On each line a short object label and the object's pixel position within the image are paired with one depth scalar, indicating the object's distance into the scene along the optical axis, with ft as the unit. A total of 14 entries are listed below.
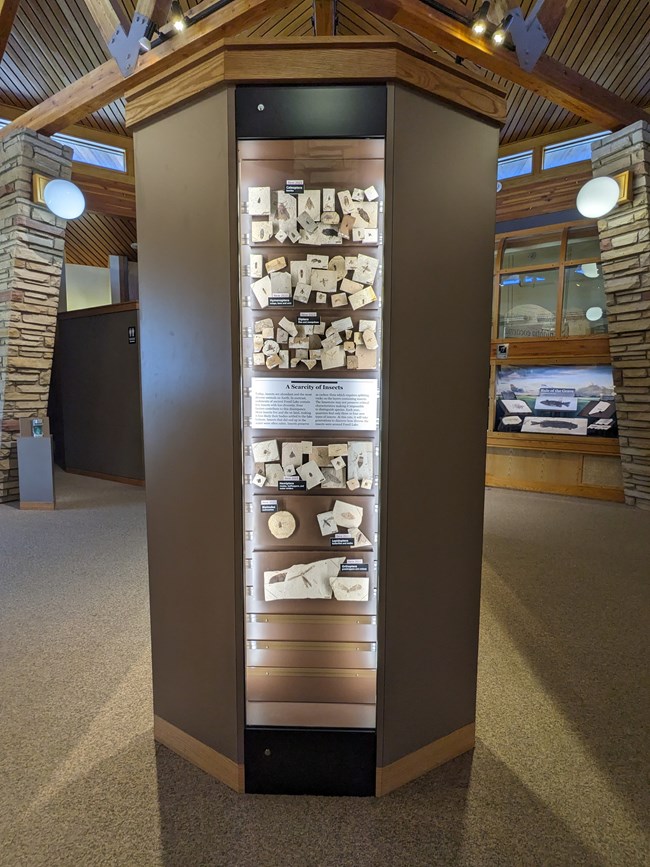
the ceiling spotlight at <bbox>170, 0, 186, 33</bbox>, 9.03
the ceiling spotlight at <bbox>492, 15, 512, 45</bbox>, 10.29
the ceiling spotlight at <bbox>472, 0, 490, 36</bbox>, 10.37
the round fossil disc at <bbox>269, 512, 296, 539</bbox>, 5.05
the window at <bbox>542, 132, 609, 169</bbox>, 19.42
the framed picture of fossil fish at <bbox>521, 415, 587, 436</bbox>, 19.44
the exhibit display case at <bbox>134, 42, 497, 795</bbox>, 4.55
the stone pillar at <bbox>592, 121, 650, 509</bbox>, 15.07
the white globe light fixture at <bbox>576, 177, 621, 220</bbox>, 15.25
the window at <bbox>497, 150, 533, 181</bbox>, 20.94
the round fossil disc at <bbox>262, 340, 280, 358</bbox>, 4.78
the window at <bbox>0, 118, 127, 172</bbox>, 21.29
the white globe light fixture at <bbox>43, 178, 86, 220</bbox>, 15.66
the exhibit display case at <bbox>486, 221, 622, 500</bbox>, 18.95
